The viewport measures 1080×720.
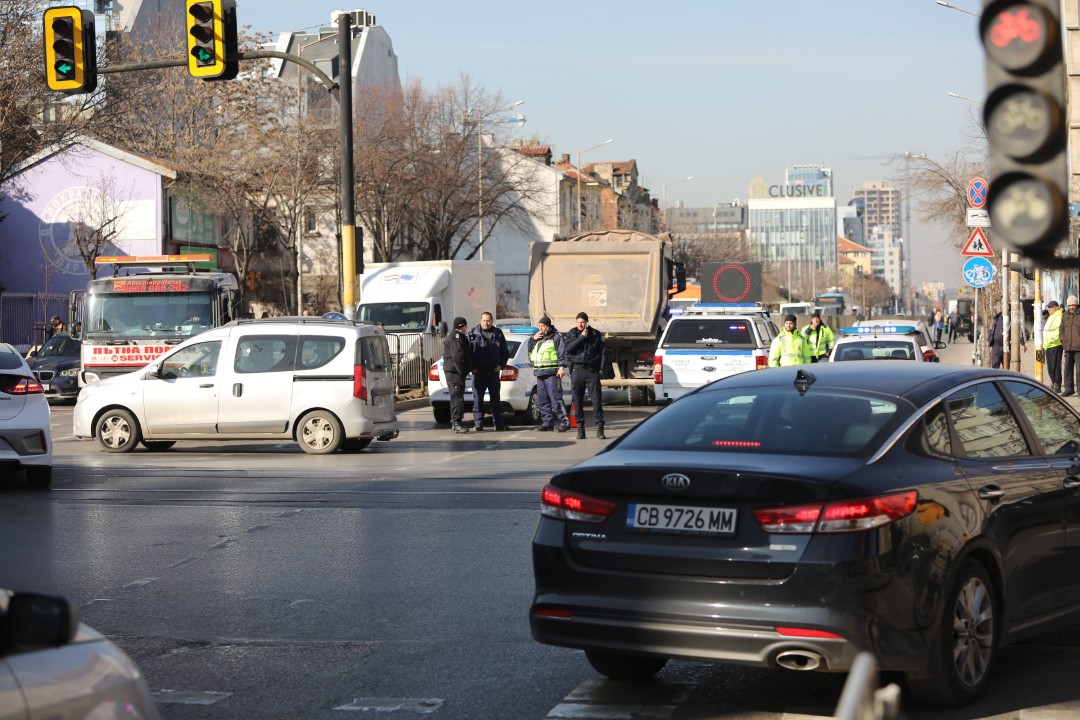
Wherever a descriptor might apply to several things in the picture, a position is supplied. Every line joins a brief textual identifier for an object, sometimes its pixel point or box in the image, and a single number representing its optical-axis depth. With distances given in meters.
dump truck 29.08
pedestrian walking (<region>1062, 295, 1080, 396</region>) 26.20
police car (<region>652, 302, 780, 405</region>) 24.83
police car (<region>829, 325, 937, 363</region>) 22.97
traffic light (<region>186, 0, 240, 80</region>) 17.88
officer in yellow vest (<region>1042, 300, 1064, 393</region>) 27.98
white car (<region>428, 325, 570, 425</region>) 23.92
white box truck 31.83
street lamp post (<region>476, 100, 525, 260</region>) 55.02
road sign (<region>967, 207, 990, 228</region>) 24.66
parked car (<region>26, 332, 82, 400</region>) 31.38
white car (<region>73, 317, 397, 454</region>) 18.91
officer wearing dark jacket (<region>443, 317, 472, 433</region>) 22.55
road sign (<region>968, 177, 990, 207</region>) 27.55
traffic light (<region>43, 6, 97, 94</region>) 18.11
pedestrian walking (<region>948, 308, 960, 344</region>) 75.75
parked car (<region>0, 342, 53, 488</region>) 14.55
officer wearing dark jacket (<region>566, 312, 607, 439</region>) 21.19
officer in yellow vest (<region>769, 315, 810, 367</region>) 22.64
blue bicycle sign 27.44
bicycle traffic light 6.14
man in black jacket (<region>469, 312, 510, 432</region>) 22.91
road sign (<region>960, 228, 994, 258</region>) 26.91
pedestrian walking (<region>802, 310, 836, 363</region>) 23.92
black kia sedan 5.56
